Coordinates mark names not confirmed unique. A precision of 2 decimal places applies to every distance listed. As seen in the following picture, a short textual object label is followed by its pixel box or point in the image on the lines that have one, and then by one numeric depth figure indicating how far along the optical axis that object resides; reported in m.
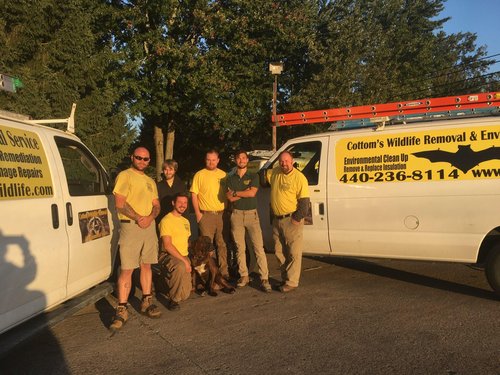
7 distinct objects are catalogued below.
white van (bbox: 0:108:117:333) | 3.59
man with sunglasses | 4.73
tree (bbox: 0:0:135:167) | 12.05
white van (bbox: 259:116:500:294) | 5.39
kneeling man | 5.46
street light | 16.47
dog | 5.78
